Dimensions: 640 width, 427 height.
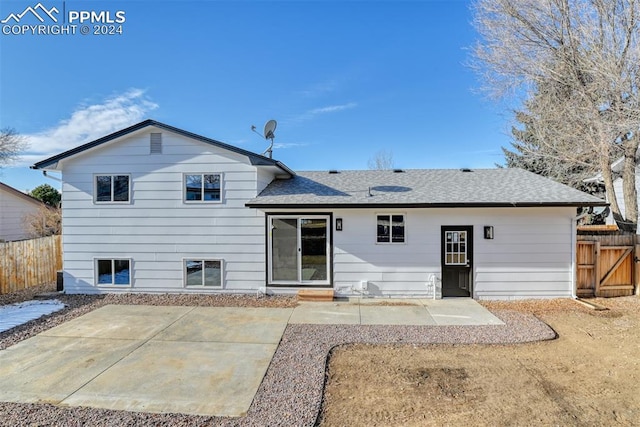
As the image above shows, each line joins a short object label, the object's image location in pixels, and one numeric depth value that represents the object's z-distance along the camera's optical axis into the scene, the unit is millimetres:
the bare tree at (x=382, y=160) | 26703
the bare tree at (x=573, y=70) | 9406
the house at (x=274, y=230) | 8172
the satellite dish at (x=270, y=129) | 10086
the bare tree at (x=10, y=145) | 19156
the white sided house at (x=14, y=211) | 16844
